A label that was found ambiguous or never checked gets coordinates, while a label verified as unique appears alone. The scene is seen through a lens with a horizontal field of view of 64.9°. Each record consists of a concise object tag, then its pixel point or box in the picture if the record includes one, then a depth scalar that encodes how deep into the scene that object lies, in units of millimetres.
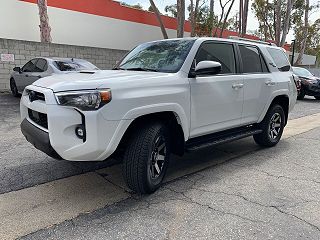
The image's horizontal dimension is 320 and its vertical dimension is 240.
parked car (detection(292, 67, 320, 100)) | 11563
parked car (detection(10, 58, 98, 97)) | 7449
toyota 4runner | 2482
